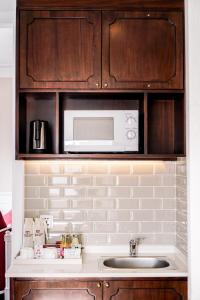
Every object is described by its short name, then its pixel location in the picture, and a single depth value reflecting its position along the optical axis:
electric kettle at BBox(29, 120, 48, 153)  2.78
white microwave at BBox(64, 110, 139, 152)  2.76
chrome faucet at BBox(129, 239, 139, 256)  2.92
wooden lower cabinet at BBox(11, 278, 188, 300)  2.50
